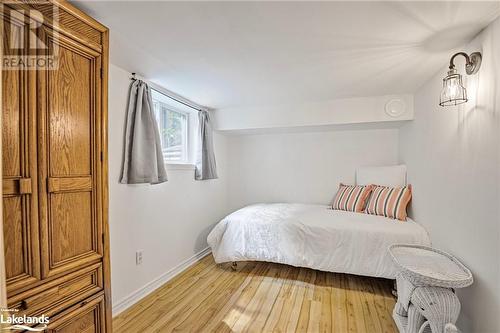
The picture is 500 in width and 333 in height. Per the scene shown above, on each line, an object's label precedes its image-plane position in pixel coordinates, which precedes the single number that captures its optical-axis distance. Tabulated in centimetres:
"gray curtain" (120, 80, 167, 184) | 217
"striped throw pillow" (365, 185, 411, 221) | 279
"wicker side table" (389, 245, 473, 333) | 147
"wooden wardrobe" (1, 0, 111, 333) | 104
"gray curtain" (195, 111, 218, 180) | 331
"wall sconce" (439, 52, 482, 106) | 159
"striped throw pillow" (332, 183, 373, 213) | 318
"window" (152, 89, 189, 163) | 285
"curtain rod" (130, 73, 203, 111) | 226
